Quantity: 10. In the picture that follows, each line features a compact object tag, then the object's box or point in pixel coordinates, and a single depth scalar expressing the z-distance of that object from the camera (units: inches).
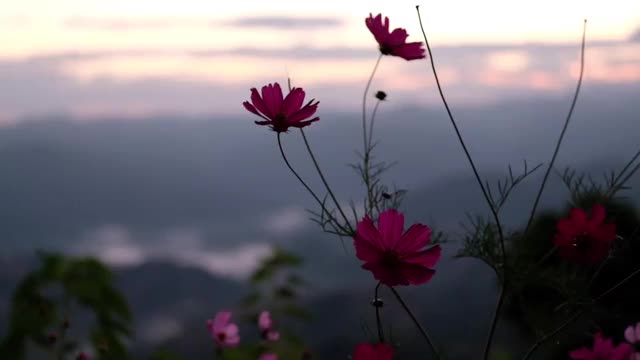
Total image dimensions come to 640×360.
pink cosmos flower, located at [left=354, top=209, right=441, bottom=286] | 41.4
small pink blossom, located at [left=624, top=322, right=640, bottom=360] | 47.2
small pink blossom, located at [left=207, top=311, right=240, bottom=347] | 70.9
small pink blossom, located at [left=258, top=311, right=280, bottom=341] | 77.4
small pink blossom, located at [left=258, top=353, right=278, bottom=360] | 70.2
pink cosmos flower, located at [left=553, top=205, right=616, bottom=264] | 45.4
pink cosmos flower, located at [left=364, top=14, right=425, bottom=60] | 52.6
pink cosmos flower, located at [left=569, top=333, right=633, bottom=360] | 42.2
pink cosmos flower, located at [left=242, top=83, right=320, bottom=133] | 46.5
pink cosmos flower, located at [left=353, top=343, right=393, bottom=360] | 40.9
